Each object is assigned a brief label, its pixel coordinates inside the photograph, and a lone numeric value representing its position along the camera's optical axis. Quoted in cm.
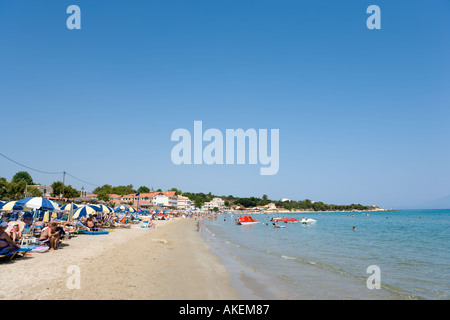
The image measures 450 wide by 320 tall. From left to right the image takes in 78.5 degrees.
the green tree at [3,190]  6469
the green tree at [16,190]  6627
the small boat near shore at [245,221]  6101
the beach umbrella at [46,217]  2010
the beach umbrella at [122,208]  4456
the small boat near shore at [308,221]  6704
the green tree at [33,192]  6724
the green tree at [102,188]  13484
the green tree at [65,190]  7131
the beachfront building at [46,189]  9679
